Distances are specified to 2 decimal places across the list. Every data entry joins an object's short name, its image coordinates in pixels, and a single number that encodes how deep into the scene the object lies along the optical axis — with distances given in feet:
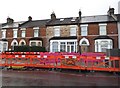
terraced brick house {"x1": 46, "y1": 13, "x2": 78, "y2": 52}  47.73
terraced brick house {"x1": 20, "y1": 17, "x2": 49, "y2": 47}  51.96
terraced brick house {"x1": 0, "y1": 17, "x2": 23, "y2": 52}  55.51
